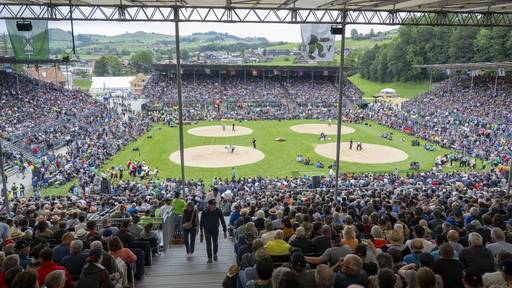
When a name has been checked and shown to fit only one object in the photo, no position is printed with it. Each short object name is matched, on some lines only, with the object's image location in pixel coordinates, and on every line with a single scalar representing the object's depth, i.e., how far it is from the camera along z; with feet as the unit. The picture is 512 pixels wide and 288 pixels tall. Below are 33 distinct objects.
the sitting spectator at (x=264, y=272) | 15.53
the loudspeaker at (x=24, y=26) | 46.31
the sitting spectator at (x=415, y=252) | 19.47
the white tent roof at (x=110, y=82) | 322.55
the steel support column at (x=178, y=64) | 40.73
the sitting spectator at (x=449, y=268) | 16.99
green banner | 70.28
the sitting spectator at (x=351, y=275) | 15.83
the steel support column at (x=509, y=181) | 51.60
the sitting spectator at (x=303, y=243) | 21.95
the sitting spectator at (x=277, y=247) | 20.75
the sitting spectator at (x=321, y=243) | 22.12
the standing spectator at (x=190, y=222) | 30.05
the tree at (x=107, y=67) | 445.37
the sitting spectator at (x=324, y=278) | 15.47
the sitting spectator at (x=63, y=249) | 20.65
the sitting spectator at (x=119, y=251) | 20.62
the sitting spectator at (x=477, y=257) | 18.67
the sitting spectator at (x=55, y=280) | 14.98
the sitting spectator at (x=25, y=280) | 13.94
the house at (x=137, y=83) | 324.80
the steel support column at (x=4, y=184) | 41.64
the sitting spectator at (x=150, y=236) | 27.22
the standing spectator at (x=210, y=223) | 29.30
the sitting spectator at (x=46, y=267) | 16.97
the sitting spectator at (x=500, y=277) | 15.43
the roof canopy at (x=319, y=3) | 45.19
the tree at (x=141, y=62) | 473.26
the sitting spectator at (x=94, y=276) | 16.28
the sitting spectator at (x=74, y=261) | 19.08
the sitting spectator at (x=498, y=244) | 20.81
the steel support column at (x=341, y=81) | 43.73
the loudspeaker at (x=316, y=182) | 73.36
